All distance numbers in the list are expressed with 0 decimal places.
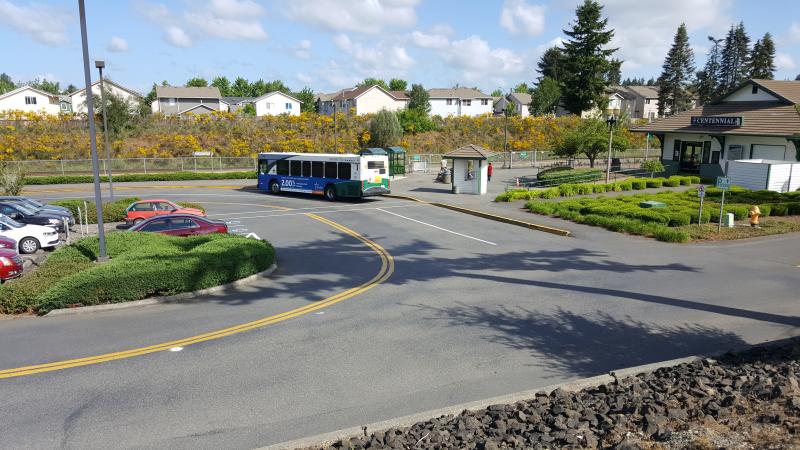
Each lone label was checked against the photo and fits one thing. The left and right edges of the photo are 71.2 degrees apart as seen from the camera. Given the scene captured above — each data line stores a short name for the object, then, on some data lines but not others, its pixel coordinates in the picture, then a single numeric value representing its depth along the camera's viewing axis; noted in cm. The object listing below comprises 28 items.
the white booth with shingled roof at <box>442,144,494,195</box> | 3416
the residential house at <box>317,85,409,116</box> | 9131
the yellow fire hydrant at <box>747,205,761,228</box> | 2312
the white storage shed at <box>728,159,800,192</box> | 3158
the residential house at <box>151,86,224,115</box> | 9369
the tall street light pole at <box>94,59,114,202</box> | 2850
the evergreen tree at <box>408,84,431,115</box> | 9388
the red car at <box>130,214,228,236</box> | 2072
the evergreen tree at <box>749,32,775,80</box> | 9438
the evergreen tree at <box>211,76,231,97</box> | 13208
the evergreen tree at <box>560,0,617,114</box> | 7081
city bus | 3444
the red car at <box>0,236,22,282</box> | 1576
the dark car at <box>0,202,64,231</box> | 2345
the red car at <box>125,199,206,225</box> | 2603
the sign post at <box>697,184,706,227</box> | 2200
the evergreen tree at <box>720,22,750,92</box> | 9956
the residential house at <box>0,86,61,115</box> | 8638
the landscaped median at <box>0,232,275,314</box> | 1330
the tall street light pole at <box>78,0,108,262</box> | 1529
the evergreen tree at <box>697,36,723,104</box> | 10075
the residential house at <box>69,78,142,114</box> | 6746
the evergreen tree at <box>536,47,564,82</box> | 11106
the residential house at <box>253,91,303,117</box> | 9294
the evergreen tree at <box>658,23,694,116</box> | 9494
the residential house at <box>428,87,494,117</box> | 10256
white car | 2022
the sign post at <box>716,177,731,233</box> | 2156
